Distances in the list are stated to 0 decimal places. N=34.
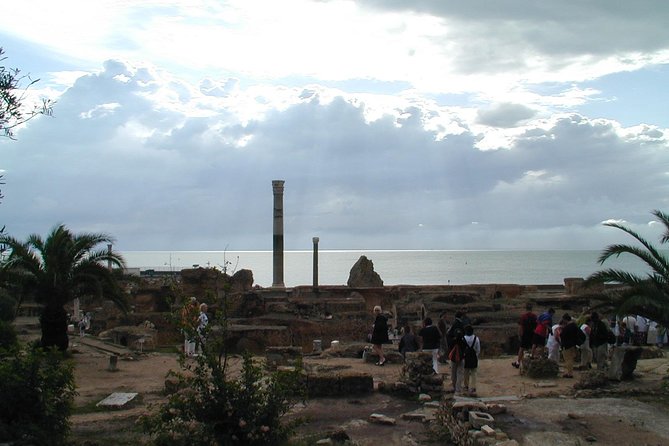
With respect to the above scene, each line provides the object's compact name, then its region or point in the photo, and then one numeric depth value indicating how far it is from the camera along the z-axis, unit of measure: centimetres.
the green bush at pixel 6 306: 2056
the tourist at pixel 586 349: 1484
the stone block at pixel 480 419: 931
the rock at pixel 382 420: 1022
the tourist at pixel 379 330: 1568
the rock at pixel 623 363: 1300
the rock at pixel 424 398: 1188
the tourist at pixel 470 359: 1202
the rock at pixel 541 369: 1405
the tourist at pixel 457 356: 1206
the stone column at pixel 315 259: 4150
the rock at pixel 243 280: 4031
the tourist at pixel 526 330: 1491
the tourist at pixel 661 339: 1845
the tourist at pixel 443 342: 1645
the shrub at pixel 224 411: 778
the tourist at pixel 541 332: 1501
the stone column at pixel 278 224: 4247
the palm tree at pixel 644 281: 1222
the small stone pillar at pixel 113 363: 1584
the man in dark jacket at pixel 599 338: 1443
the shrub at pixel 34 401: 804
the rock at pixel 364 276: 4481
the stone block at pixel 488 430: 888
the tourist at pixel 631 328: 1830
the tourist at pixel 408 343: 1491
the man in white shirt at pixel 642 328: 1844
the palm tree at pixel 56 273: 1681
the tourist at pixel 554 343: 1508
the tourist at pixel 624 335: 1834
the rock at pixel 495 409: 1002
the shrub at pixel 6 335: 1528
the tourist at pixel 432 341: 1380
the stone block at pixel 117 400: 1182
